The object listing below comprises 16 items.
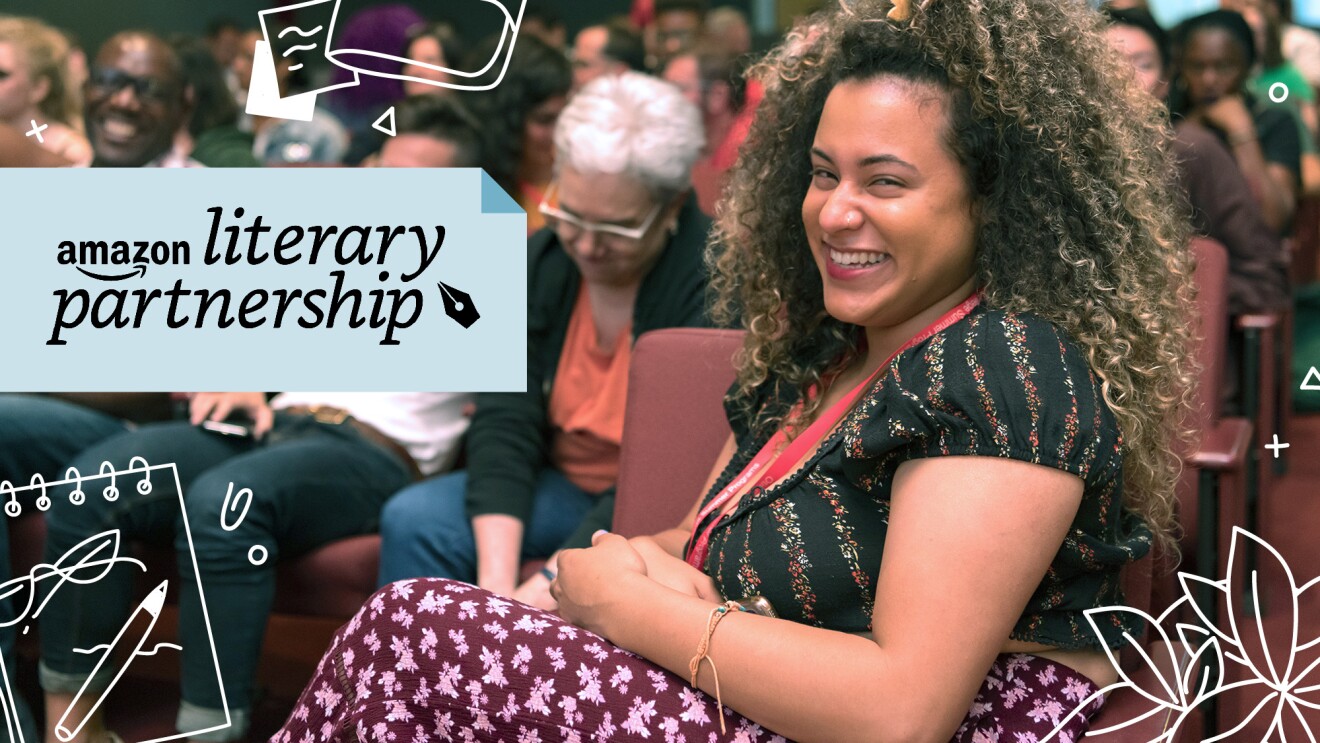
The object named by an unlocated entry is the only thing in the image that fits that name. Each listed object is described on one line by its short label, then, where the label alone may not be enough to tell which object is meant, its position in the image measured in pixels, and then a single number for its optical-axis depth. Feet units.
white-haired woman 6.48
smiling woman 3.72
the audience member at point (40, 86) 6.34
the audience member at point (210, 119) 7.04
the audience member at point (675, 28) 15.26
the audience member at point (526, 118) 7.97
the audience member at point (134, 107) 6.75
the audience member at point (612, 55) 12.55
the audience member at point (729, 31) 14.74
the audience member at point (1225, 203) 7.81
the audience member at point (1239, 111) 7.95
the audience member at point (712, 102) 9.78
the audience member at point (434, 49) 8.90
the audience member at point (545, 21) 12.51
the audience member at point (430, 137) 7.45
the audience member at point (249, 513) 5.93
